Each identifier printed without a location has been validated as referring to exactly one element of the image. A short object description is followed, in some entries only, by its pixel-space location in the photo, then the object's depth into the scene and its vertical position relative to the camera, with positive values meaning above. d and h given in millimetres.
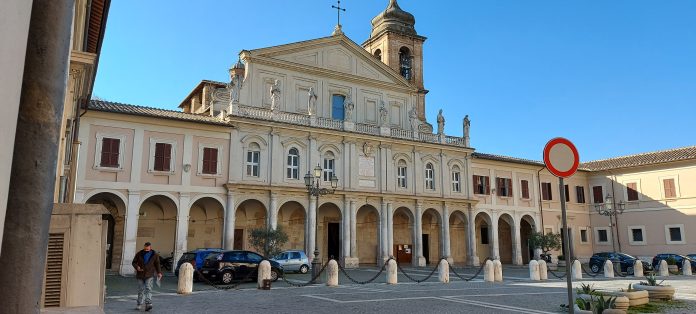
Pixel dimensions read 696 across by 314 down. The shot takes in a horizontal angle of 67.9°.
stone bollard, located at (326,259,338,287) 18266 -1117
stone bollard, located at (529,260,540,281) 21941 -1121
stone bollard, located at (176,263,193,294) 15406 -1037
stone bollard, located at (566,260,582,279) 23891 -1221
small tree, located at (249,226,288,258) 26125 +145
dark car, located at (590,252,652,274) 27262 -919
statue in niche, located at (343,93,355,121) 31422 +8011
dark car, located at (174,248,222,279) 19625 -525
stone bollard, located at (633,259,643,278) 24953 -1219
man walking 11617 -635
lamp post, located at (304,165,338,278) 19219 +2142
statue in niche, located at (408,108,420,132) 34456 +8238
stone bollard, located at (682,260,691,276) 25922 -1215
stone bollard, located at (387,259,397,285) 19481 -1150
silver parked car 25609 -881
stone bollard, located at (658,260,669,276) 25844 -1205
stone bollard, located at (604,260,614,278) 24753 -1219
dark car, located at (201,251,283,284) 19188 -863
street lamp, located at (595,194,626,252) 37125 +2532
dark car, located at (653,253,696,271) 28400 -890
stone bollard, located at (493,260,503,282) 21181 -1169
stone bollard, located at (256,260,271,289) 16909 -949
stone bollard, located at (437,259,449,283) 20703 -1111
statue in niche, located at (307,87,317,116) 30356 +8111
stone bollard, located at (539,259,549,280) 22344 -1221
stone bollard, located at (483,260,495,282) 20844 -1144
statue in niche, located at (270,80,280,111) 29253 +8263
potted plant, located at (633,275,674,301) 12328 -1123
